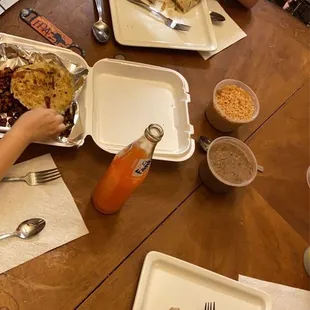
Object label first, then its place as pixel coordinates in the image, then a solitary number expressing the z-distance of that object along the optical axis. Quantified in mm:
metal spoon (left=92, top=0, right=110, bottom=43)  1325
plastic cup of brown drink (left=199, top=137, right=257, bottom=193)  1154
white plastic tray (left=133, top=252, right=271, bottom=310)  1007
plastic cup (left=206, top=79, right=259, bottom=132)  1267
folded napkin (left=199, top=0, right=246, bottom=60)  1511
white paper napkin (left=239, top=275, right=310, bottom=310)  1103
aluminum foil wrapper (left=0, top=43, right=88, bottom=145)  1088
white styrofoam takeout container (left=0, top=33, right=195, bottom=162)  1165
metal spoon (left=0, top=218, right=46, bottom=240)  951
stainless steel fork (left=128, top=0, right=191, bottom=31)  1445
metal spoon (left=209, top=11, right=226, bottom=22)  1539
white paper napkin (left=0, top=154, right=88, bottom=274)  941
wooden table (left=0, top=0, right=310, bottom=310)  965
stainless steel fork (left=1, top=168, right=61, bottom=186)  1022
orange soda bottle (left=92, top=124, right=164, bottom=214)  913
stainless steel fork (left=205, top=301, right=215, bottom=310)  1024
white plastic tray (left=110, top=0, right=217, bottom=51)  1374
